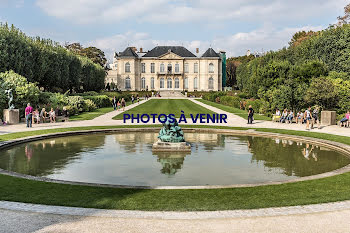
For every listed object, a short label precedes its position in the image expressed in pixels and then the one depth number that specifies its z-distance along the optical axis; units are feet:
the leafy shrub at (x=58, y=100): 96.05
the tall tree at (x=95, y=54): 306.57
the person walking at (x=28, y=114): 69.10
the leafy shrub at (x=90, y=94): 151.25
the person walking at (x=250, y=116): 75.34
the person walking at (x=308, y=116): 66.59
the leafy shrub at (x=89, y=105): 110.11
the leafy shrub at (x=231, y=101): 133.63
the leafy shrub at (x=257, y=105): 108.47
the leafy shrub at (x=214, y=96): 186.29
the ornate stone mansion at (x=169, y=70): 314.76
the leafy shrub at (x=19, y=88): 82.34
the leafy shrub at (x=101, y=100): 126.21
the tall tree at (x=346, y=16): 161.56
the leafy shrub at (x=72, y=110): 94.70
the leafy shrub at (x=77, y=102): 100.32
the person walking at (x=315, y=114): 71.97
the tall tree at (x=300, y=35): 223.30
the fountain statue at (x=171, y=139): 46.01
